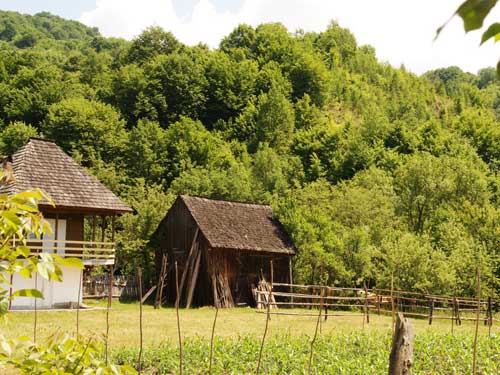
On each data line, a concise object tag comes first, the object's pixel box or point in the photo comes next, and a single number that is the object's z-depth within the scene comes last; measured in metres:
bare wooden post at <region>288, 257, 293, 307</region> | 29.69
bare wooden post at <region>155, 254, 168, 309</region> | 25.27
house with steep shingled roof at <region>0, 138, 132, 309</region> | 23.84
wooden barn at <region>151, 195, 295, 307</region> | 27.34
